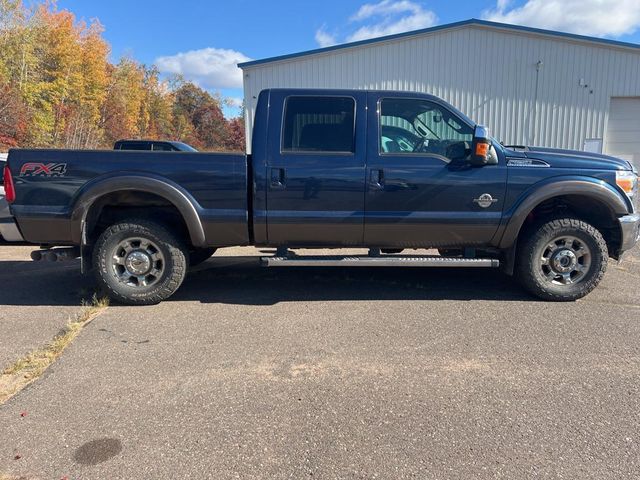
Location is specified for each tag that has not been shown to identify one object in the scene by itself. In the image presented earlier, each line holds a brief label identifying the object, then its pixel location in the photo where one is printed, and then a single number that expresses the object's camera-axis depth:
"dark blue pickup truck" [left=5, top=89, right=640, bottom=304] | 4.56
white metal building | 16.94
